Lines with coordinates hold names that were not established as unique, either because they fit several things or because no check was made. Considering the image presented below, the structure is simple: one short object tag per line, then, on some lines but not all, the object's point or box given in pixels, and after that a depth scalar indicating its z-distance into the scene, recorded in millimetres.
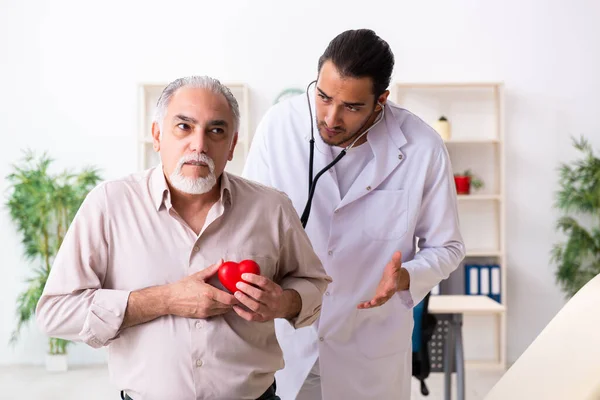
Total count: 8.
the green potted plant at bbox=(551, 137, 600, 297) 5508
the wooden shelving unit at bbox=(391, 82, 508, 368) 5840
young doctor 2104
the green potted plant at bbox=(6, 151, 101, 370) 5414
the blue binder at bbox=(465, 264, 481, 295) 5664
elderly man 1477
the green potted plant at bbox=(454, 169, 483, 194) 5676
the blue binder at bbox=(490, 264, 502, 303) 5668
